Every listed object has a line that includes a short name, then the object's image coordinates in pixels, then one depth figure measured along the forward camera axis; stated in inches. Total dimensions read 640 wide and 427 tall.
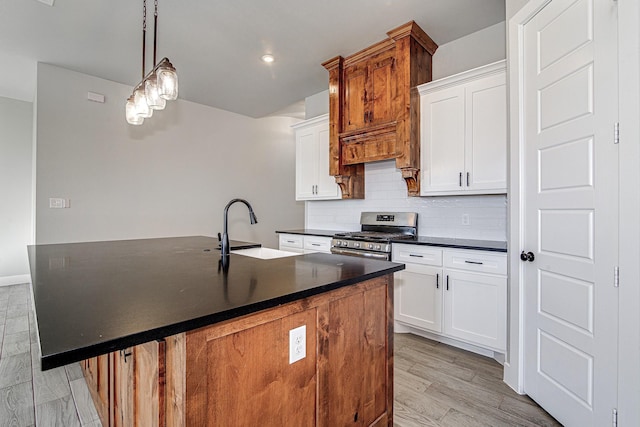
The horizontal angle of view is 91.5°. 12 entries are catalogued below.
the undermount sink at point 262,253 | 96.7
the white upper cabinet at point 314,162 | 158.6
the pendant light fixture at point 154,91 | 74.4
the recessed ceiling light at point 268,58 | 135.0
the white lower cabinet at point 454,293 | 93.1
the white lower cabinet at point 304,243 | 145.6
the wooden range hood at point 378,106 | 118.3
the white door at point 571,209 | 58.6
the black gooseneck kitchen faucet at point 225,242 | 69.9
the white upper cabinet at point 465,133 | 100.7
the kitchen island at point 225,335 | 32.8
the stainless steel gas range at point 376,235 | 118.6
